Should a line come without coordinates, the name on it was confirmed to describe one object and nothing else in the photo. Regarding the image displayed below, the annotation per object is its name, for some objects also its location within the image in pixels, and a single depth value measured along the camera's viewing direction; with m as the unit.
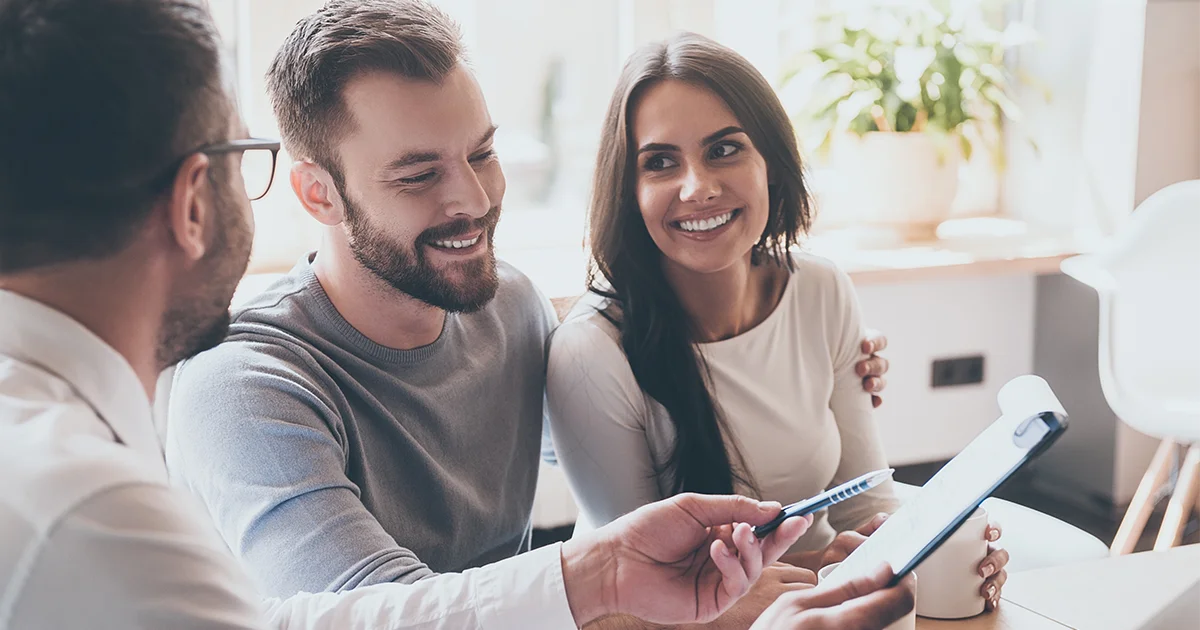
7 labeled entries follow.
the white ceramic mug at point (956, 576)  1.17
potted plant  3.04
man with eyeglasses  0.68
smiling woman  1.58
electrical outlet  3.31
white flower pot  3.06
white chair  2.66
